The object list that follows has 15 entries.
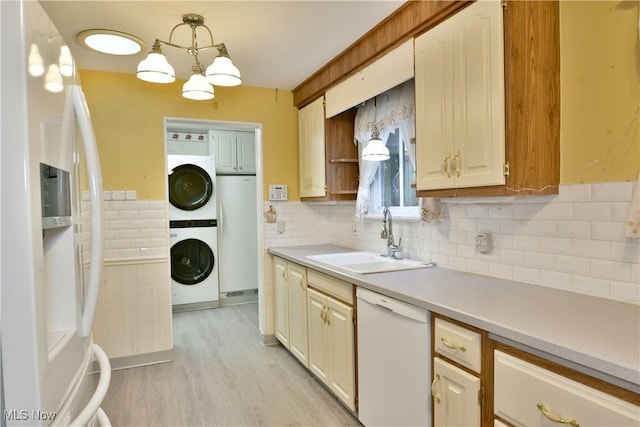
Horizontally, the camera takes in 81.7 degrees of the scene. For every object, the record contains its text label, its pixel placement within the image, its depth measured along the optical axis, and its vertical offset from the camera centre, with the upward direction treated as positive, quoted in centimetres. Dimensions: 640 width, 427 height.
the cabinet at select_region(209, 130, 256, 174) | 477 +71
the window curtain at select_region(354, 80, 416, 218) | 235 +57
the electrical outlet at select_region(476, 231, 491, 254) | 190 -21
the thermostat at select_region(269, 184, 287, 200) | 355 +12
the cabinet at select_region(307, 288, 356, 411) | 220 -91
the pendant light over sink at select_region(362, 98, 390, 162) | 261 +38
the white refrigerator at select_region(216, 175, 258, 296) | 479 -37
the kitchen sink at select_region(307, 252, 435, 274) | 227 -41
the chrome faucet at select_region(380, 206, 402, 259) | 260 -25
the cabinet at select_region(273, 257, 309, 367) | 284 -85
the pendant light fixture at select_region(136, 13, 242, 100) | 196 +74
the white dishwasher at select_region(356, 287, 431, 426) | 159 -77
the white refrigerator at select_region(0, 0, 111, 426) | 68 -4
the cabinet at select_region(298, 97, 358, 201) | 311 +41
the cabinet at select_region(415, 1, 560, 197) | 150 +44
